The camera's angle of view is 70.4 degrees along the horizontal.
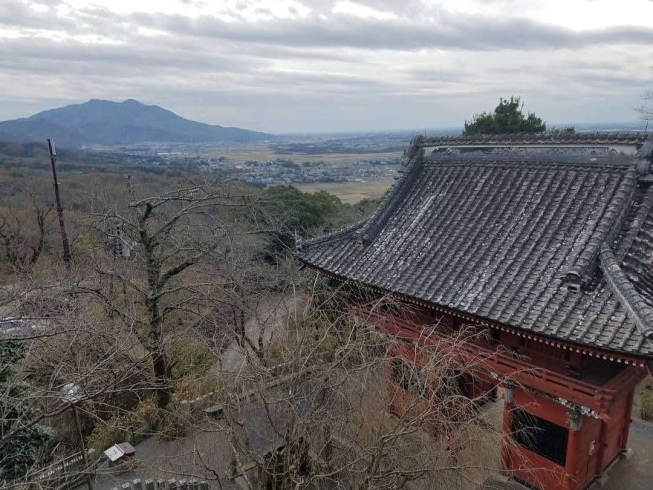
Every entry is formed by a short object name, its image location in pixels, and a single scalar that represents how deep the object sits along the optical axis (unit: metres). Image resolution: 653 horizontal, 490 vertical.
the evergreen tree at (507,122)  32.09
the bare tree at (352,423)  8.14
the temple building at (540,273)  9.18
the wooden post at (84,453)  9.93
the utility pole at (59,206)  21.73
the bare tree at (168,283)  14.38
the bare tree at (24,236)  26.89
